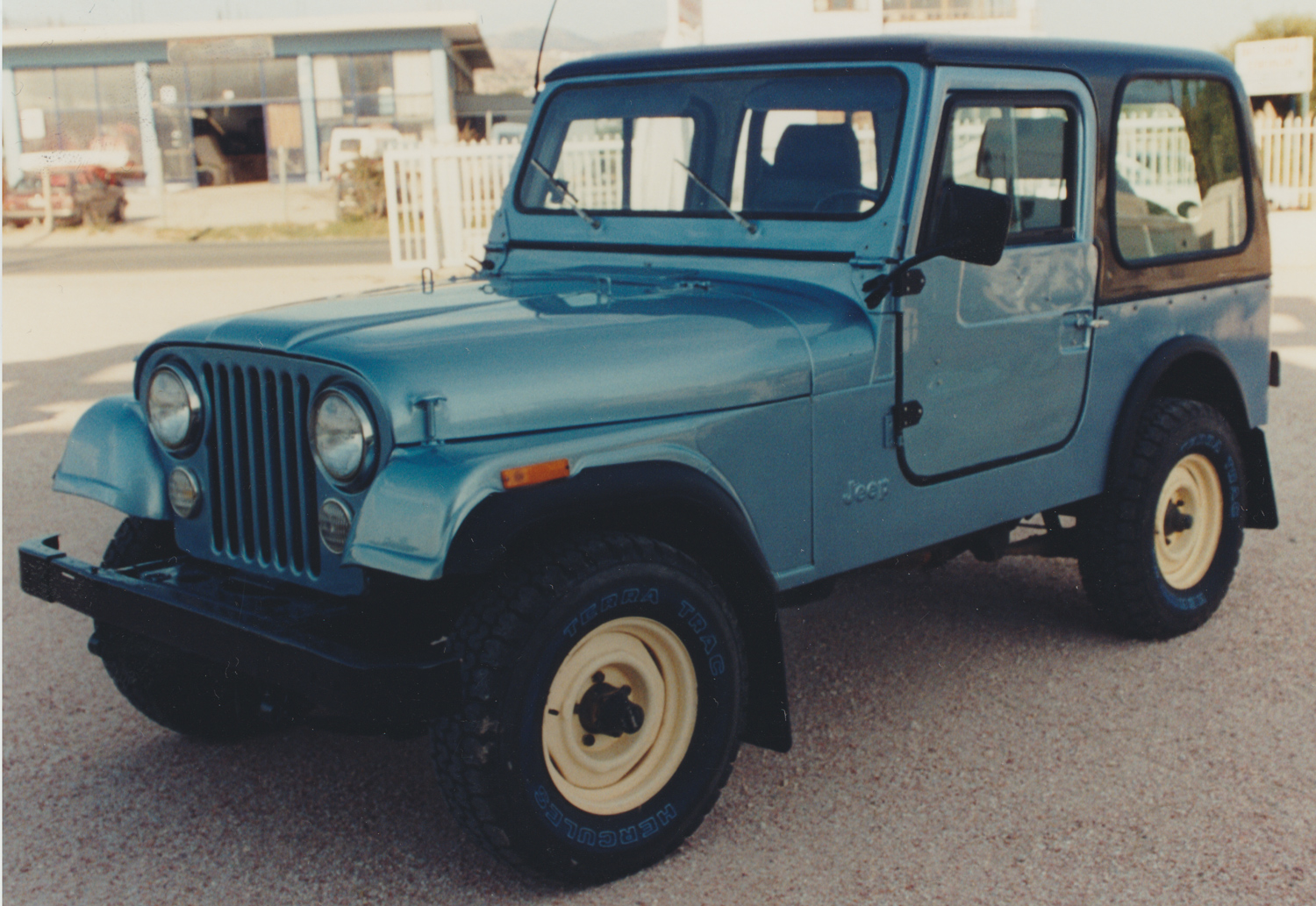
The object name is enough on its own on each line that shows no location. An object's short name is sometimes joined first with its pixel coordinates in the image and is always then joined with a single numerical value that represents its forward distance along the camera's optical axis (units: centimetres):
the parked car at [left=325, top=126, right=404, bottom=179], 3134
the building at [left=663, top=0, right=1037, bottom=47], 2295
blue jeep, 272
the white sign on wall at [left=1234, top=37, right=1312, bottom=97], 2505
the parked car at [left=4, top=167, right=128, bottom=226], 2747
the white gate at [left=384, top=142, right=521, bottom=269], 1605
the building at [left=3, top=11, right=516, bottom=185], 3450
